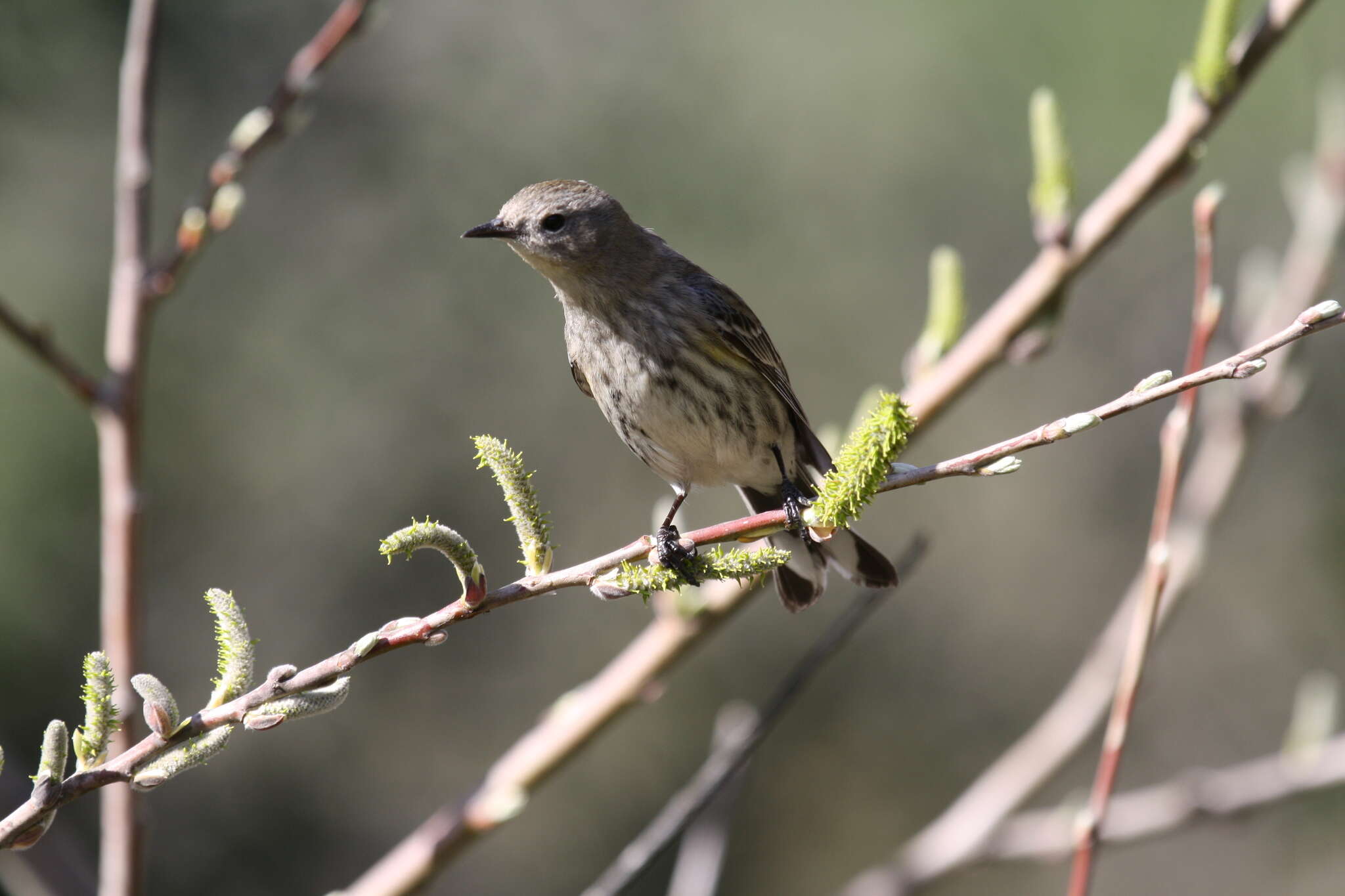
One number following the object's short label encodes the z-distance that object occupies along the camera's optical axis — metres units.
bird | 6.72
